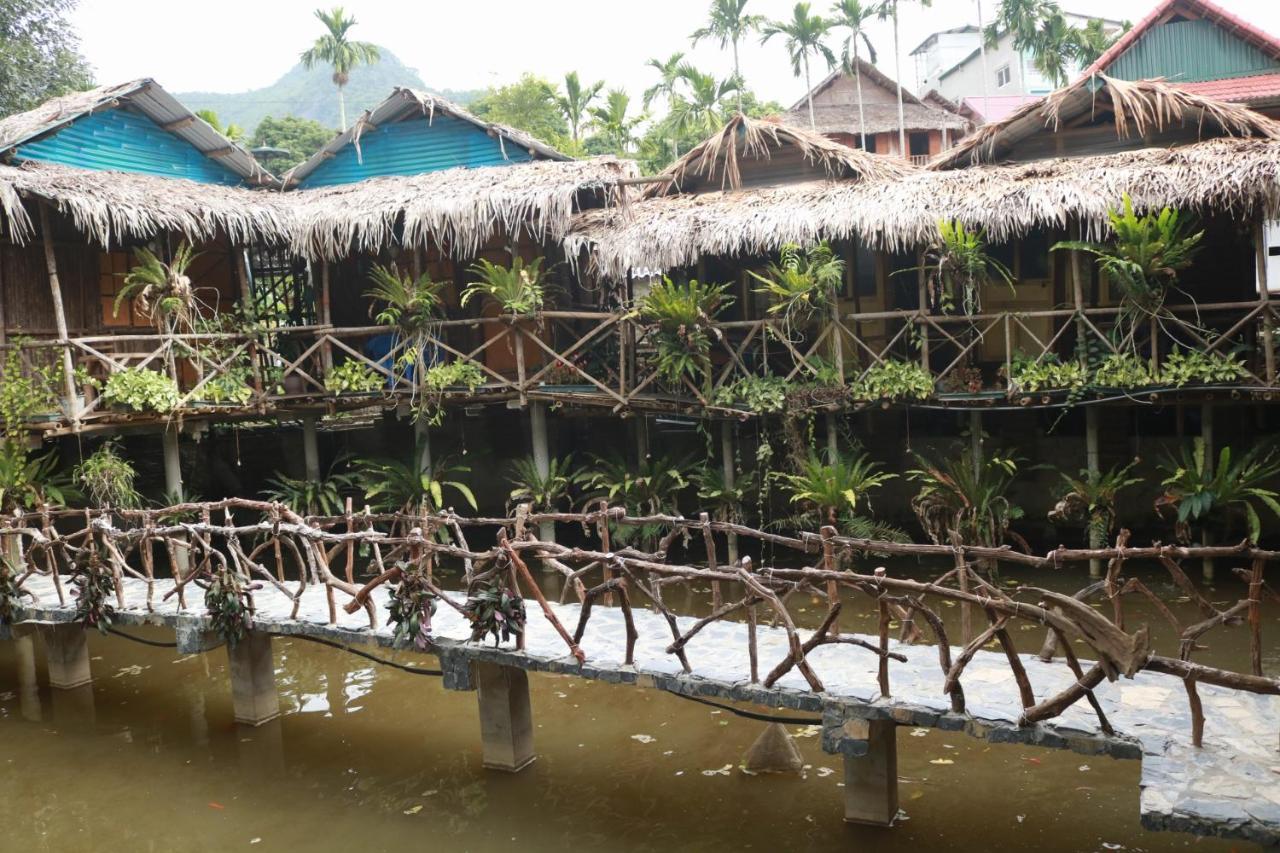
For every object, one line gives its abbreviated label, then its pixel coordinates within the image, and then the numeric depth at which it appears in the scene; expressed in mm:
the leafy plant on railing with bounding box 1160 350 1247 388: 10984
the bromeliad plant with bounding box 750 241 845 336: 12008
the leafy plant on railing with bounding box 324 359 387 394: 13641
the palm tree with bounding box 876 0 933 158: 24812
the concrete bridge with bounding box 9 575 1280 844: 5262
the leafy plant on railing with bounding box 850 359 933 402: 12016
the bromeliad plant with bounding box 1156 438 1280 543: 11250
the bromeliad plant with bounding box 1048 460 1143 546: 11898
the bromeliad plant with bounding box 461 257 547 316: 13125
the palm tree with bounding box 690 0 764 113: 29250
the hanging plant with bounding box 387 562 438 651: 7793
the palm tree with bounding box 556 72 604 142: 29969
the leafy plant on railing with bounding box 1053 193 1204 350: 10836
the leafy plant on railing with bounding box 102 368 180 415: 11953
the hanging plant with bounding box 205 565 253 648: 8680
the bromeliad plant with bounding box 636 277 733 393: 12320
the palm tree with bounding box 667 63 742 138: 28469
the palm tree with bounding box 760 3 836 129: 27500
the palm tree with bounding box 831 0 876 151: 26516
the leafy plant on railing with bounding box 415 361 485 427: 13336
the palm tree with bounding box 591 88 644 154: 28766
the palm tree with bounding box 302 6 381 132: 33688
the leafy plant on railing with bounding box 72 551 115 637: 9406
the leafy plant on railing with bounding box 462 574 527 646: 7438
